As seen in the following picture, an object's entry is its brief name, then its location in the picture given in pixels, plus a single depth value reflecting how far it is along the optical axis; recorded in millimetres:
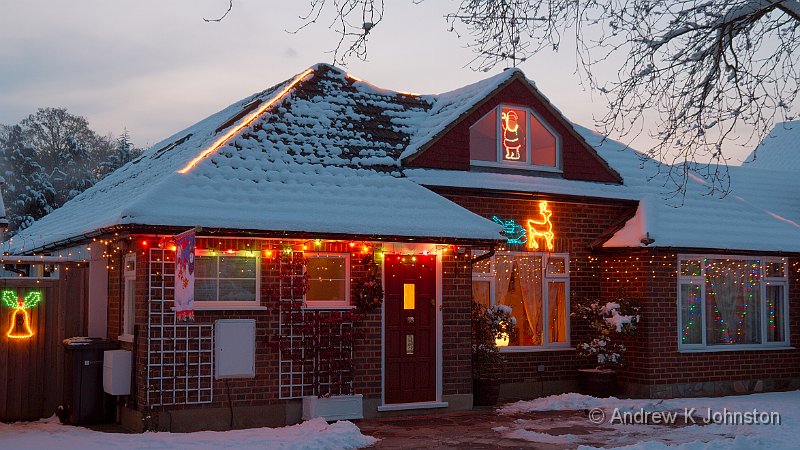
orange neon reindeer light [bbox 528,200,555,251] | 16344
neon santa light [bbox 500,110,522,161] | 16406
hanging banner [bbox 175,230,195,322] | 11359
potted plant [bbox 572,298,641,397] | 15906
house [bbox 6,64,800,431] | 12734
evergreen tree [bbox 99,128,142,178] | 49188
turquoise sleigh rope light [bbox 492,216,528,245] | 16047
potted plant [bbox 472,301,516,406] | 14969
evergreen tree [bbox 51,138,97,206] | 47594
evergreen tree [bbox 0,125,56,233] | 45281
